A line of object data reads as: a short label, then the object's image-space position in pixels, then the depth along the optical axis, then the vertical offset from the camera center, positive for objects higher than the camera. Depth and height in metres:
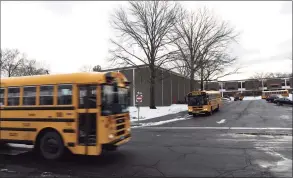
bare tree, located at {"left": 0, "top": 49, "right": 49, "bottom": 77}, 44.21 +6.63
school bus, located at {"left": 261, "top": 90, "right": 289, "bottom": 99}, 51.10 +0.13
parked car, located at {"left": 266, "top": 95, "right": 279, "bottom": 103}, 42.20 -1.12
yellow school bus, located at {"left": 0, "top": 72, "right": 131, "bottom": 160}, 6.10 -0.55
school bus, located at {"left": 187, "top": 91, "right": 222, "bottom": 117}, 21.42 -1.01
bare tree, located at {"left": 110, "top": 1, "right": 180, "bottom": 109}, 28.38 +8.54
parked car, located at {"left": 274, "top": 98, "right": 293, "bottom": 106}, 33.02 -1.39
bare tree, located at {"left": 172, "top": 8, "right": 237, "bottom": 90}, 31.30 +8.39
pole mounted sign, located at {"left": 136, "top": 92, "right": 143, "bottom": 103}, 17.97 -0.31
